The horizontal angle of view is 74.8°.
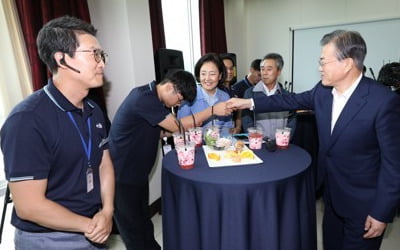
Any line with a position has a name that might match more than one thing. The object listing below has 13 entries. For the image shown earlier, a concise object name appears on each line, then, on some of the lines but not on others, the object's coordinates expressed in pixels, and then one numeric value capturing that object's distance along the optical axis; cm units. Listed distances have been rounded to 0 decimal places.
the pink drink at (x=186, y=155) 155
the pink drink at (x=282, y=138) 183
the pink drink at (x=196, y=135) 194
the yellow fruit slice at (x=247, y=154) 169
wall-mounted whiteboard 445
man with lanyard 97
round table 138
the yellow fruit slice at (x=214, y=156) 168
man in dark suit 134
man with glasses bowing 183
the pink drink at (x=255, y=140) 185
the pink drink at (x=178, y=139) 177
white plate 159
